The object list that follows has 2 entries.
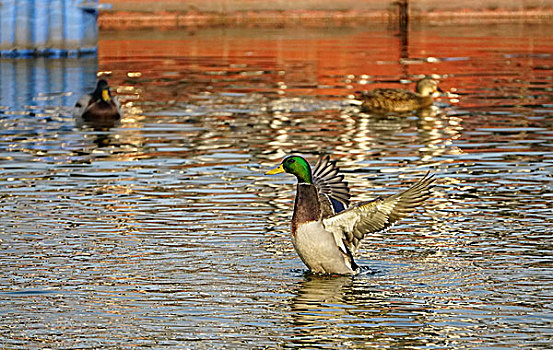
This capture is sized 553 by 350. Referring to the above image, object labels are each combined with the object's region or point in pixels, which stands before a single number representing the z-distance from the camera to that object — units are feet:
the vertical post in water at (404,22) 178.60
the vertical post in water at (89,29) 153.27
